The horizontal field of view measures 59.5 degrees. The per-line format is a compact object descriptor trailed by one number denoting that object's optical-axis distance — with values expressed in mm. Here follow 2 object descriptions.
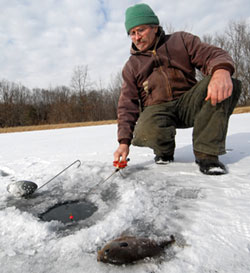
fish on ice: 673
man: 1538
